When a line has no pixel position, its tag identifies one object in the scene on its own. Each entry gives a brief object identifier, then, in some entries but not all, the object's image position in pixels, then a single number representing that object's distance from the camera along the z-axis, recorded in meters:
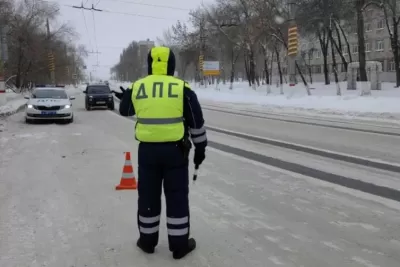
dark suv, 27.50
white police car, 18.20
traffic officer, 4.07
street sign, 53.50
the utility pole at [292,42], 31.28
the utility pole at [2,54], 27.11
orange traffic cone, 6.73
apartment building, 69.44
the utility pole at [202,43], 54.69
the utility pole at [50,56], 56.65
